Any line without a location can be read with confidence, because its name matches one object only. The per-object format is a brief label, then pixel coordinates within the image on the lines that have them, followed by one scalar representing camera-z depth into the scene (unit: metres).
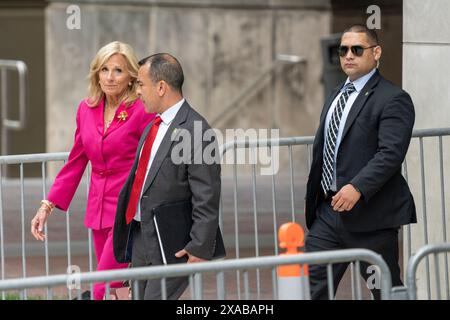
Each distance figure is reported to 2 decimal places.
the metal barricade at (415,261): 10.74
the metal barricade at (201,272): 9.91
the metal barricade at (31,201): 16.41
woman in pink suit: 14.28
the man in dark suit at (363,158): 13.52
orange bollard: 10.80
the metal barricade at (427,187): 16.45
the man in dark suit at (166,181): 12.57
